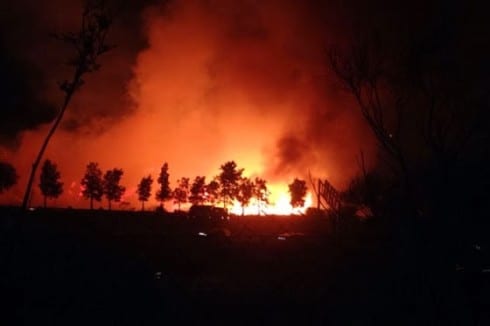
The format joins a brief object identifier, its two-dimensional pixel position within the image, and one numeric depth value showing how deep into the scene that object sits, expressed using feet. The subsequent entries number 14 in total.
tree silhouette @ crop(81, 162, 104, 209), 237.04
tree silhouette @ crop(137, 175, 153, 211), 250.57
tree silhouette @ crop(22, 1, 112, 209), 42.70
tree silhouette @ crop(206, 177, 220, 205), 234.38
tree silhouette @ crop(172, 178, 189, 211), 256.93
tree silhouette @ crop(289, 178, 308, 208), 229.66
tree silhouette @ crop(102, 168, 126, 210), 241.14
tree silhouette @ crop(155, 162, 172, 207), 243.40
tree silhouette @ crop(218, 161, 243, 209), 222.69
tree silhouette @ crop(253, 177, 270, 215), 226.79
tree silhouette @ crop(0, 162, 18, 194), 230.48
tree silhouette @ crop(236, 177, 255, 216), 225.97
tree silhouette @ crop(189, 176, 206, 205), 245.65
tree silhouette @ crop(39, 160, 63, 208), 232.18
